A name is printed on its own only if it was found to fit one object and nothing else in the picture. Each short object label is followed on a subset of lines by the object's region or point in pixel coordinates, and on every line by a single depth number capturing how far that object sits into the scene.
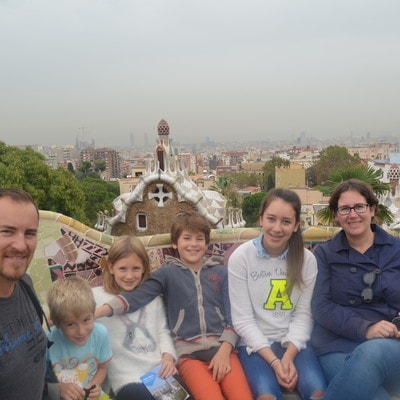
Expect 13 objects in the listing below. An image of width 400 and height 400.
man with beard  1.63
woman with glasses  2.41
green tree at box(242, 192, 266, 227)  32.25
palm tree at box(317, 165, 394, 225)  8.52
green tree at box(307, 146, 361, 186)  46.00
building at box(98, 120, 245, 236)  11.02
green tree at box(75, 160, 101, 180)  68.56
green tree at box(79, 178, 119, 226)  25.37
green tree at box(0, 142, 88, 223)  14.52
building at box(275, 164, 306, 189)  44.72
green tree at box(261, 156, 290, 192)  51.88
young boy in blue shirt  2.15
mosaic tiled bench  3.06
